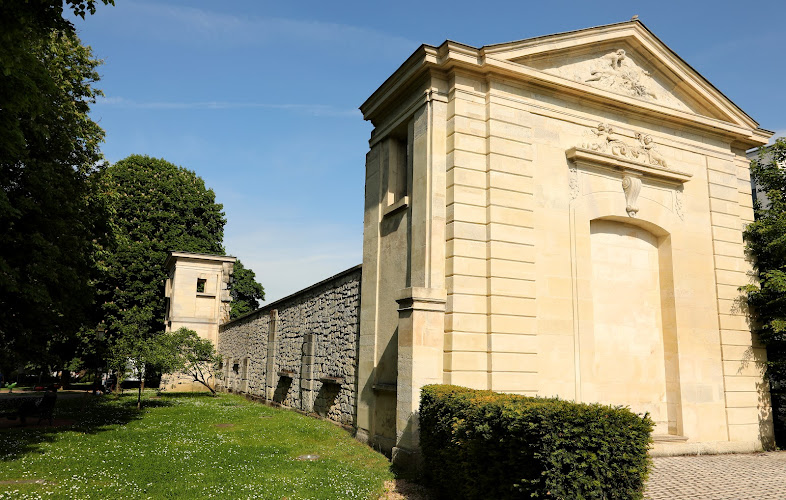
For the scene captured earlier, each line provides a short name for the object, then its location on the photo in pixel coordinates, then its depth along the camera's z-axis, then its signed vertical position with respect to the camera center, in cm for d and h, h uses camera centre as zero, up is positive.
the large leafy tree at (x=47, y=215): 1034 +269
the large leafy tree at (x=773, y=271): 1105 +180
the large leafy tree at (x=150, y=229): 2808 +644
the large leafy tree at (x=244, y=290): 3922 +405
